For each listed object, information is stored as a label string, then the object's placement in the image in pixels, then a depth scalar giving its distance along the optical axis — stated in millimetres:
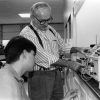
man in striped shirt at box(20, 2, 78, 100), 2438
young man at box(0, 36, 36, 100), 1338
